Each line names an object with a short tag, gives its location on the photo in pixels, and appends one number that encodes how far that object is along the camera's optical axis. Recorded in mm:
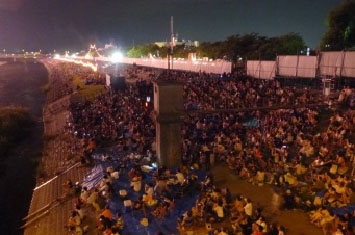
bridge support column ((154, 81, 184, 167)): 15062
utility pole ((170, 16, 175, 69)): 56875
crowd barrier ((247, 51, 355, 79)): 23312
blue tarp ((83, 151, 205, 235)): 11852
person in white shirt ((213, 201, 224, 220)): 11602
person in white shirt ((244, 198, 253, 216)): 11297
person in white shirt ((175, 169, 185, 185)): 13733
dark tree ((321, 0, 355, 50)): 42000
